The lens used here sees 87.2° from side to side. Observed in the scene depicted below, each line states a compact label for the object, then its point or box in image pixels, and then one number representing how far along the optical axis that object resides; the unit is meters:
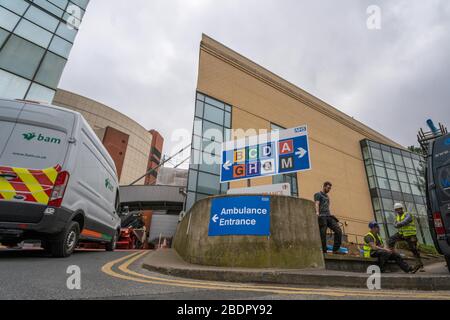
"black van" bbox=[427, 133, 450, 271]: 4.30
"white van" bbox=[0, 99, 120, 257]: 4.01
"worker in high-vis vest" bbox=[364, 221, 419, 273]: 4.84
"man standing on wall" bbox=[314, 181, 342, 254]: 5.96
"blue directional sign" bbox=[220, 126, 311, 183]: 9.77
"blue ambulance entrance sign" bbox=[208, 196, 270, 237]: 4.99
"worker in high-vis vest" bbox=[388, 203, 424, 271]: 5.57
